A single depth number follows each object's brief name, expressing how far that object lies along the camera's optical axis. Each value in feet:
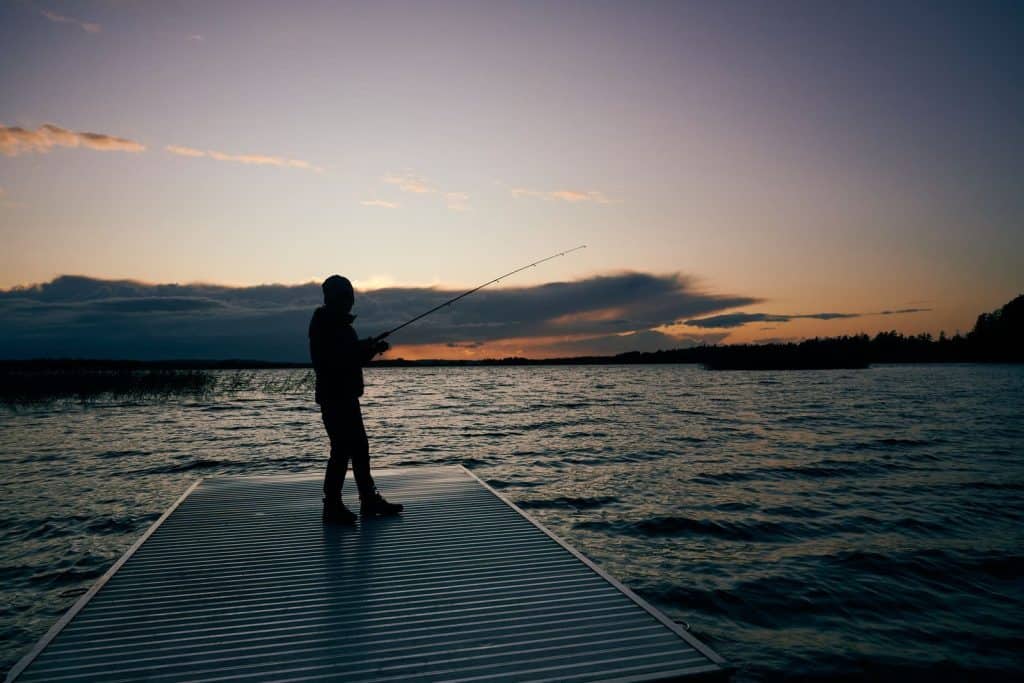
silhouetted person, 20.93
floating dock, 11.83
